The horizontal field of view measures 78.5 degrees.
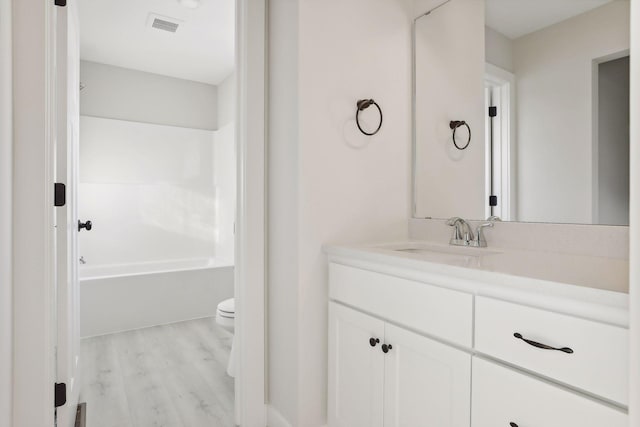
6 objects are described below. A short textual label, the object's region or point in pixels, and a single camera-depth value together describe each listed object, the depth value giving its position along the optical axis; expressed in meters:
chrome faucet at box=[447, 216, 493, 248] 1.69
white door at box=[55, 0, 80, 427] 1.57
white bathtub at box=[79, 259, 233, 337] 3.14
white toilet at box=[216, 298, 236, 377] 2.51
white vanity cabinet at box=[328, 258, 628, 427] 0.85
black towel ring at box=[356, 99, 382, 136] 1.78
